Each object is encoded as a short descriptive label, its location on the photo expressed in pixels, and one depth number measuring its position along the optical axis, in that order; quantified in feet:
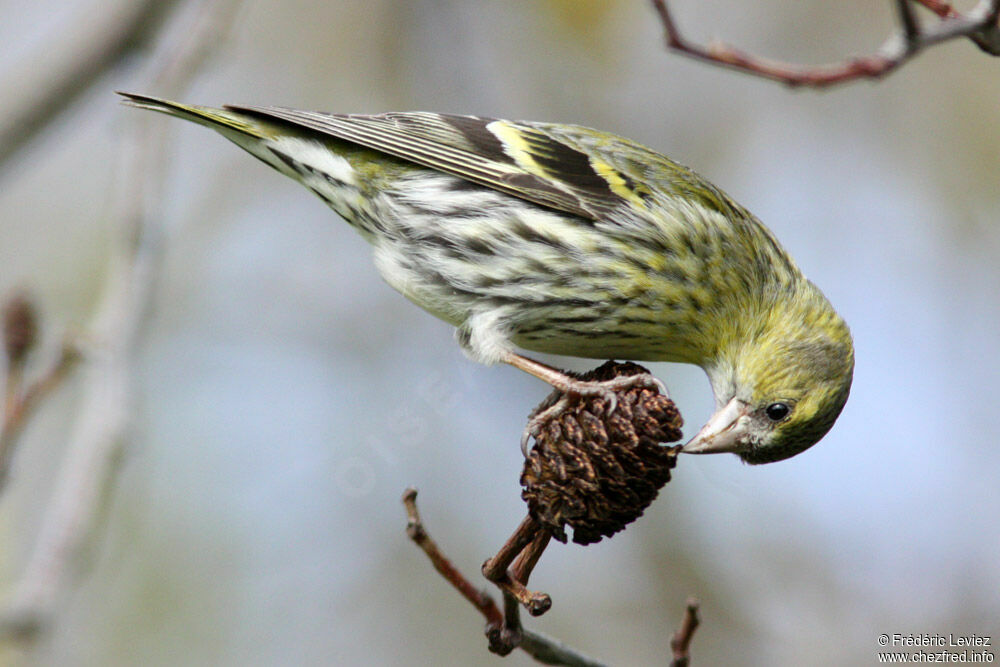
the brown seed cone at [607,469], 16.53
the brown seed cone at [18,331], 18.57
